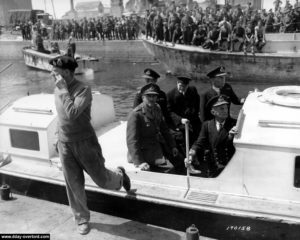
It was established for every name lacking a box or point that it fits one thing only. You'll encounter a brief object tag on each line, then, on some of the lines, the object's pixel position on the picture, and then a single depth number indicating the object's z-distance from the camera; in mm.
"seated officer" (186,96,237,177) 4277
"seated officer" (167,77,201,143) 5582
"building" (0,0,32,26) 79375
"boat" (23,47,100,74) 24719
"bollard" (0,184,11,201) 4801
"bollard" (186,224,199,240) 3559
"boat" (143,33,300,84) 17344
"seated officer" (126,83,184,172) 4477
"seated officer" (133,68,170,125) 5457
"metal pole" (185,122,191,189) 3914
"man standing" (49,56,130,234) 3527
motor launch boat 3672
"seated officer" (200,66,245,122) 5449
